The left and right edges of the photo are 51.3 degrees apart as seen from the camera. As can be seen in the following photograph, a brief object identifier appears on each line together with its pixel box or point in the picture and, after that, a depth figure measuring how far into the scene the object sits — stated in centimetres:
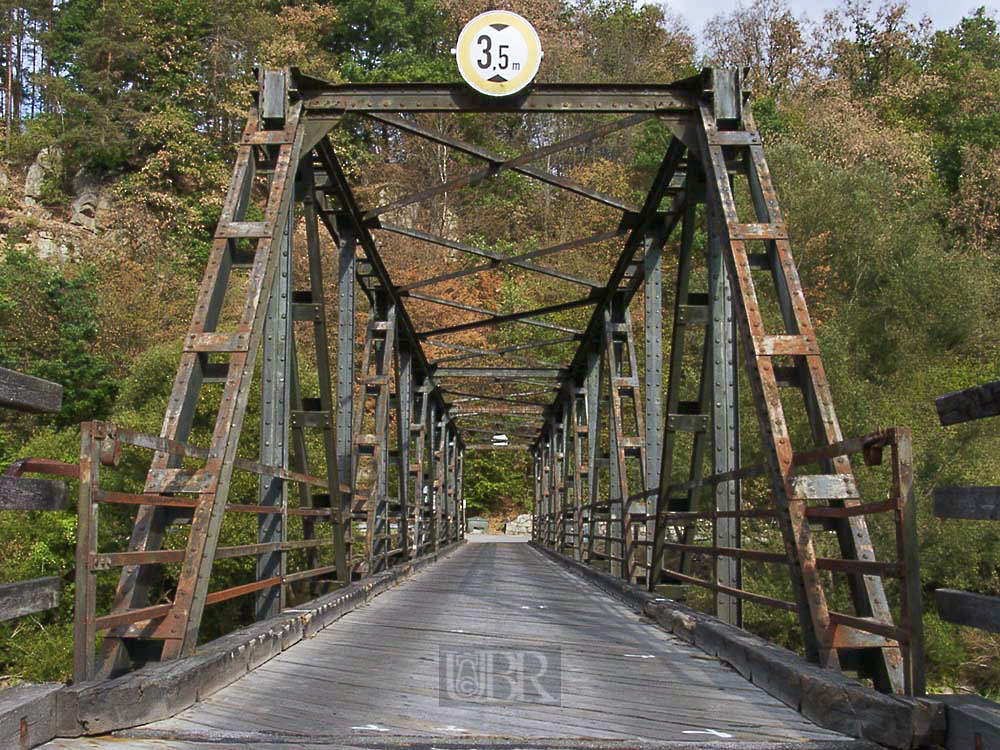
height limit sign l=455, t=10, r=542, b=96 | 788
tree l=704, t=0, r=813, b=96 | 4062
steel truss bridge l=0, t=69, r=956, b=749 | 393
